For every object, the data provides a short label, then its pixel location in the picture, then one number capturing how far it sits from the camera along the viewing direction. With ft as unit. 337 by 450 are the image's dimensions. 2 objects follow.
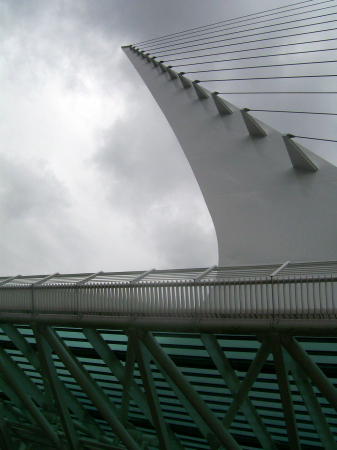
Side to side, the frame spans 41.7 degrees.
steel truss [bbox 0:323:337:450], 26.68
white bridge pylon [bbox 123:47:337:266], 30.76
